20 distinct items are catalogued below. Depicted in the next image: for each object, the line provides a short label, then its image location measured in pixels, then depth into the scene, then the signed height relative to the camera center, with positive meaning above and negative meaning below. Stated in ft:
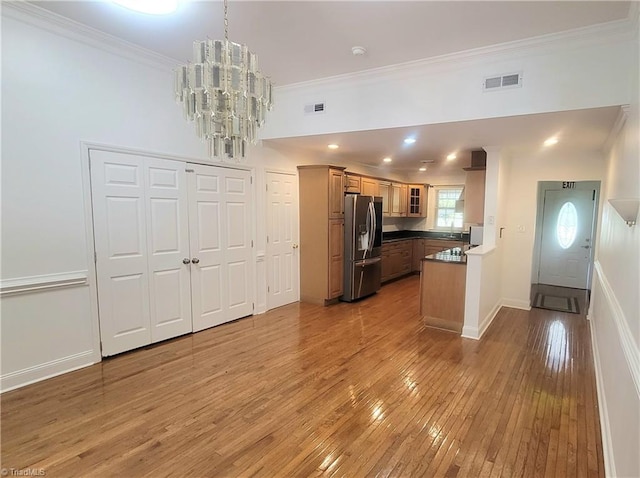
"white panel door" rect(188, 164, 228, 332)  13.53 -1.34
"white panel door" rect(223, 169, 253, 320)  14.79 -1.32
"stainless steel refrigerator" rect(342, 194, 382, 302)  18.40 -1.62
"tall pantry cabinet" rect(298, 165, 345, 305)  17.72 -0.98
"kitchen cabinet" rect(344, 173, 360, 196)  19.24 +1.73
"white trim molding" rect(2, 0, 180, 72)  8.89 +5.12
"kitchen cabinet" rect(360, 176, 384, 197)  20.85 +1.70
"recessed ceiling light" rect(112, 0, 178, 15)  8.09 +4.91
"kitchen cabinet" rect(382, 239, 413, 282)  23.36 -3.14
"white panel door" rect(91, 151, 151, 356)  10.90 -1.23
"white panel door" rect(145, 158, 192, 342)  12.21 -1.30
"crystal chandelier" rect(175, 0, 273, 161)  6.75 +2.40
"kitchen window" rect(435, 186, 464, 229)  26.99 +0.43
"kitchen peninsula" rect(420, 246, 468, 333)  14.21 -3.21
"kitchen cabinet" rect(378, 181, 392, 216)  23.17 +1.28
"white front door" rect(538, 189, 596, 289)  21.88 -1.39
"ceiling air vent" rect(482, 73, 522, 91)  10.27 +4.02
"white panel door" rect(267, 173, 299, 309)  16.98 -1.34
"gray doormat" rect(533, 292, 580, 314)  17.99 -4.79
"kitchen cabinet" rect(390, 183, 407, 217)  24.68 +1.03
